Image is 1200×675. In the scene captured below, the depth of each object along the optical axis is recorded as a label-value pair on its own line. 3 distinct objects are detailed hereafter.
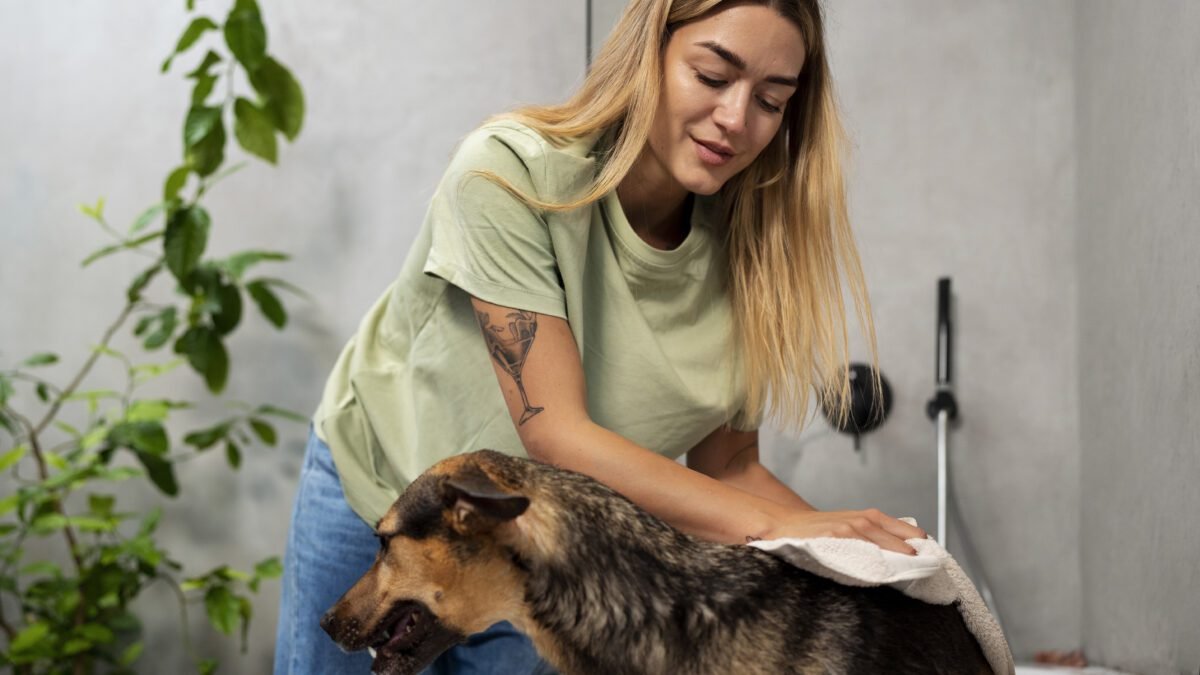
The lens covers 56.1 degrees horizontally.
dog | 1.11
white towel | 1.15
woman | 1.34
